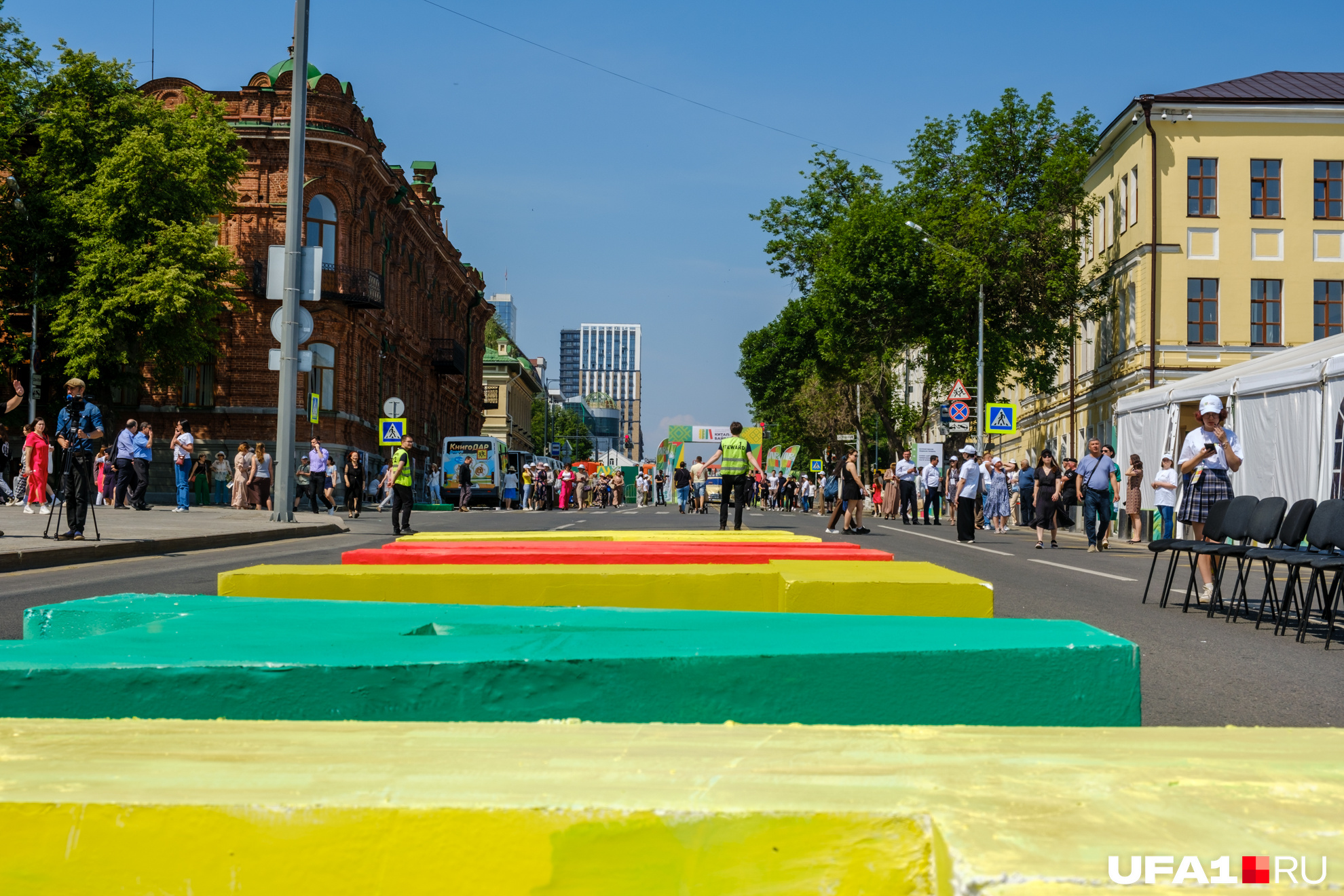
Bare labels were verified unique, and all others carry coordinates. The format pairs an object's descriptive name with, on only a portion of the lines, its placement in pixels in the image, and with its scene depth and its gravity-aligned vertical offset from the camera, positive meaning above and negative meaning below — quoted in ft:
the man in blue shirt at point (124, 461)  75.62 -0.66
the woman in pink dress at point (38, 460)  69.62 -0.71
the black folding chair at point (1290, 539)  26.43 -1.28
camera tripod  42.37 -0.94
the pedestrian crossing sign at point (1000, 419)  98.58 +4.88
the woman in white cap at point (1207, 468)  33.22 +0.45
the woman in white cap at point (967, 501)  68.33 -1.38
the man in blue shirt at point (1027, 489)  96.68 -0.86
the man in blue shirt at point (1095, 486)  62.23 -0.28
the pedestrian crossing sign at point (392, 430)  97.14 +2.33
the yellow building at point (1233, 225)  121.29 +26.66
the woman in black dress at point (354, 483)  92.27 -1.94
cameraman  42.73 +0.20
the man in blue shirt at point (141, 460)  76.18 -0.60
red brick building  128.77 +21.83
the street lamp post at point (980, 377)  115.75 +10.00
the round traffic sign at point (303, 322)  61.52 +6.97
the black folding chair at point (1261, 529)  28.81 -1.08
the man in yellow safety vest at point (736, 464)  56.65 +0.25
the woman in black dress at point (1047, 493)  64.44 -0.79
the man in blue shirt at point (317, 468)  96.12 -0.94
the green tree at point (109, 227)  111.75 +21.31
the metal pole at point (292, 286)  61.00 +8.66
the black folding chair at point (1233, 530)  30.25 -1.17
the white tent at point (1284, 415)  49.75 +3.30
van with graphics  157.17 -0.20
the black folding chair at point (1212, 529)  31.14 -1.20
